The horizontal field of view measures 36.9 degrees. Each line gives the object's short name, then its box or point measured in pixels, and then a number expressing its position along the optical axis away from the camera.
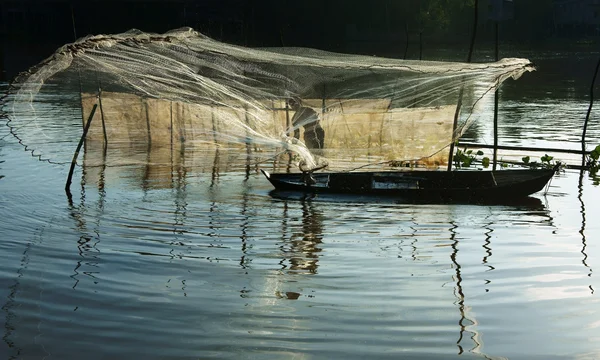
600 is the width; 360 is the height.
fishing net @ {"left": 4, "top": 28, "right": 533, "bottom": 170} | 9.28
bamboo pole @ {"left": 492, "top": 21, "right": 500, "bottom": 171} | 13.79
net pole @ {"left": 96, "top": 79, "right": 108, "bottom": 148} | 12.11
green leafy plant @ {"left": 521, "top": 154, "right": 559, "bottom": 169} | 13.23
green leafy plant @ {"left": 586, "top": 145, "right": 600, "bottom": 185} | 13.52
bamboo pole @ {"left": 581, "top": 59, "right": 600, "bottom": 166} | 14.22
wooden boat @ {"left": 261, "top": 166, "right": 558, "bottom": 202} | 11.13
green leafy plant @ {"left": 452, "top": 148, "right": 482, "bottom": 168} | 13.78
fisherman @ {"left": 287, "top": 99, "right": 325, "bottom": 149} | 10.25
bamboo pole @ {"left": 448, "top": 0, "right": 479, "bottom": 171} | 10.04
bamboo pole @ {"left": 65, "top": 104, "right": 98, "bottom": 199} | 10.95
